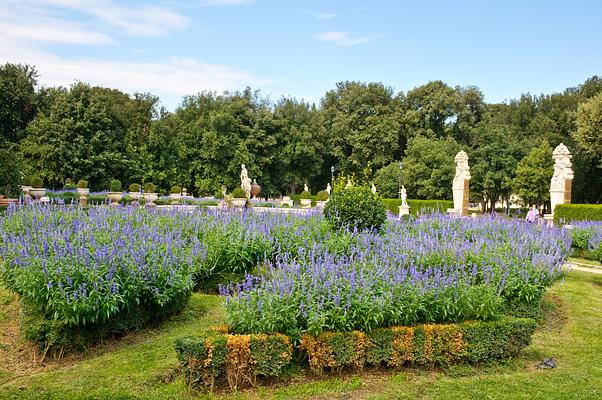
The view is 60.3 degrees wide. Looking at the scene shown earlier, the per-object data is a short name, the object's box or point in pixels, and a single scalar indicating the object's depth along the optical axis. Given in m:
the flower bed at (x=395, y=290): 5.37
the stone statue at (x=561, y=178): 22.17
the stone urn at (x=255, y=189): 36.00
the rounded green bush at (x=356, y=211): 10.21
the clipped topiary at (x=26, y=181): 27.15
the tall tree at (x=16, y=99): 35.59
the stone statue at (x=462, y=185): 25.52
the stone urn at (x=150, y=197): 30.56
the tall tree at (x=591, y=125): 28.77
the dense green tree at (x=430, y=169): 34.97
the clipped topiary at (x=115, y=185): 31.45
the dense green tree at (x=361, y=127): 42.66
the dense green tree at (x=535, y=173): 35.41
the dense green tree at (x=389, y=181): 37.74
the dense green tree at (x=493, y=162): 37.69
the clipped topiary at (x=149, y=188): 32.59
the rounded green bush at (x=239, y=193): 28.50
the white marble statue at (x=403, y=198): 28.88
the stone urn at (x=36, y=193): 25.66
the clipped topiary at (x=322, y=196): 32.23
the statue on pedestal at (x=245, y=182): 34.47
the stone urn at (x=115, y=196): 29.30
